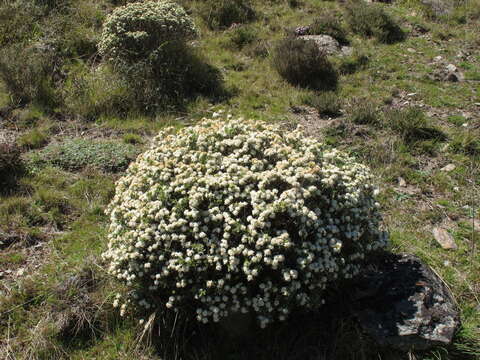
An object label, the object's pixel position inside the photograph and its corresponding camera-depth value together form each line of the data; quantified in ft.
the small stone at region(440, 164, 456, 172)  21.21
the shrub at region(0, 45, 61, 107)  24.99
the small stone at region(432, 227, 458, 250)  17.37
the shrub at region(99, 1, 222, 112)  25.55
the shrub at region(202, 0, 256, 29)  33.30
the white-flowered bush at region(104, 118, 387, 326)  11.83
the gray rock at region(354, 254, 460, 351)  12.63
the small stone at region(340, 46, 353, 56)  30.50
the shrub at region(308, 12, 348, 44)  31.83
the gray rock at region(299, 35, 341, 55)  30.30
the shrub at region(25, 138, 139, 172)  20.70
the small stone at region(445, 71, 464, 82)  28.02
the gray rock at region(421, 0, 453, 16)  35.60
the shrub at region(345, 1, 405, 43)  32.22
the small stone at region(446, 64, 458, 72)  28.68
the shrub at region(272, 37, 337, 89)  27.48
